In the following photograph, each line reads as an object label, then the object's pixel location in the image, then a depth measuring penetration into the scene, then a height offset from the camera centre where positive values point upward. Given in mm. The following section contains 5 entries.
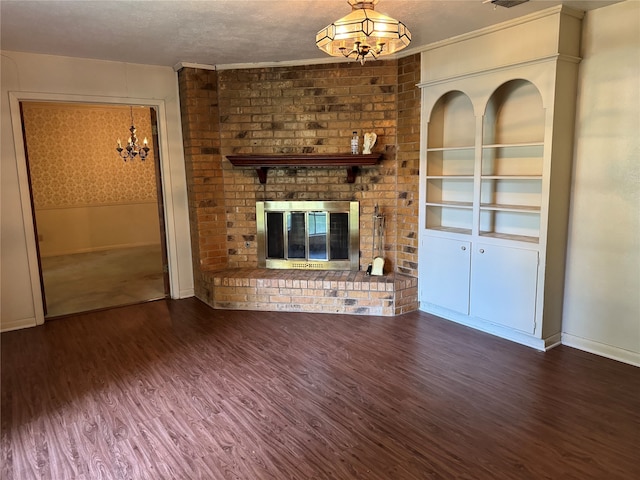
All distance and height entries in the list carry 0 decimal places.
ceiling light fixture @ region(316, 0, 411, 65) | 1991 +707
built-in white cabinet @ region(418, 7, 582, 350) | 3043 +39
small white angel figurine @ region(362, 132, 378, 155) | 4094 +385
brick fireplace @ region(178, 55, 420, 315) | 4086 +119
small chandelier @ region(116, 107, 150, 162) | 5492 +516
